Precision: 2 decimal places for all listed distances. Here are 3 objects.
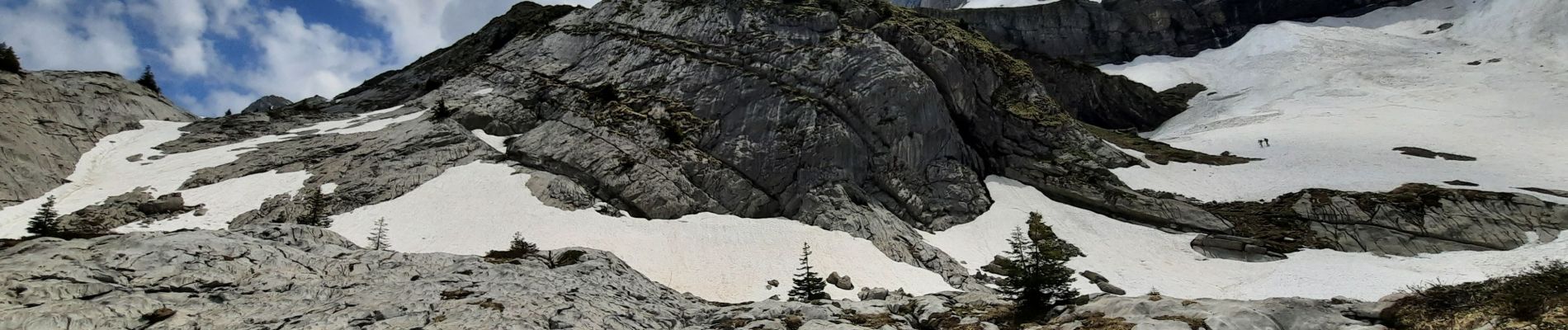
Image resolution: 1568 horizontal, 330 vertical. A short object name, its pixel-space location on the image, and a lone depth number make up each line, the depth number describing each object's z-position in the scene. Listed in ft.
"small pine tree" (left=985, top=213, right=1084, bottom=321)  52.95
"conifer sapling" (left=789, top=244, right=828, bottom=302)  78.59
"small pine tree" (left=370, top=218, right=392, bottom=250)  85.41
